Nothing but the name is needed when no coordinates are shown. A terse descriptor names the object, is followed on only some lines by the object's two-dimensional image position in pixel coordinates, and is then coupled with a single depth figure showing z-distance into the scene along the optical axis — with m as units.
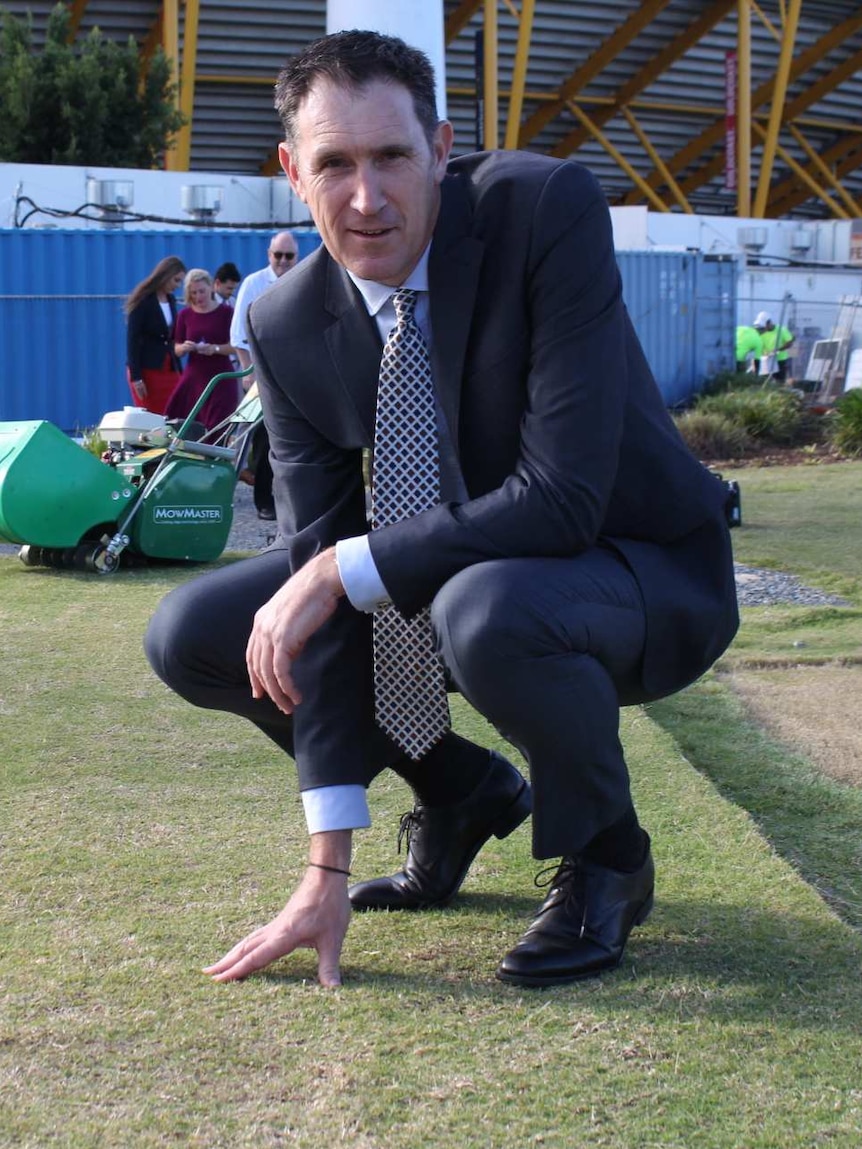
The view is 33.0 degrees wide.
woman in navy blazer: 10.46
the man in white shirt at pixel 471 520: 2.35
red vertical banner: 31.36
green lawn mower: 7.29
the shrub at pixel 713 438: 15.53
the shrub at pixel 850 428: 15.04
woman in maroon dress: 10.51
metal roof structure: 27.11
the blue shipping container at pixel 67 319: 15.78
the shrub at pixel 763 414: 16.28
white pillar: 17.61
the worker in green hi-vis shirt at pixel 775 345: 20.84
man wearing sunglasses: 10.08
